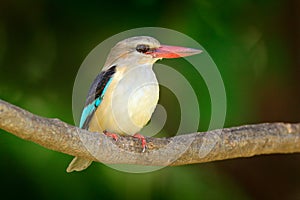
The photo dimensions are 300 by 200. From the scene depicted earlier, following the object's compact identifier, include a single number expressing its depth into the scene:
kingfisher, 5.15
